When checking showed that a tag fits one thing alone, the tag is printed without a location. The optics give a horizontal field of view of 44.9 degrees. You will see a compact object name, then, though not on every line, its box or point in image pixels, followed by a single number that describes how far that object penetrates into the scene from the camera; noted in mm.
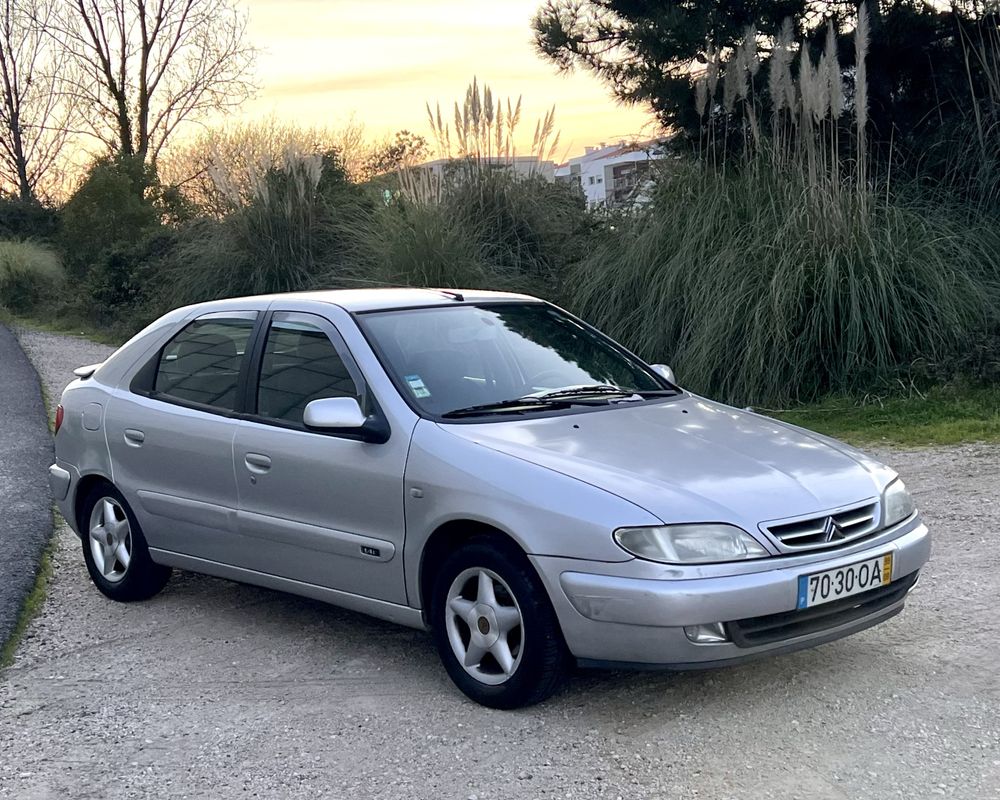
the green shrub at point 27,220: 37250
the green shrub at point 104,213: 28203
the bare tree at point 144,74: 38344
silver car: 3982
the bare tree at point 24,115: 43094
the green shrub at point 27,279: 29594
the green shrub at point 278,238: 15820
